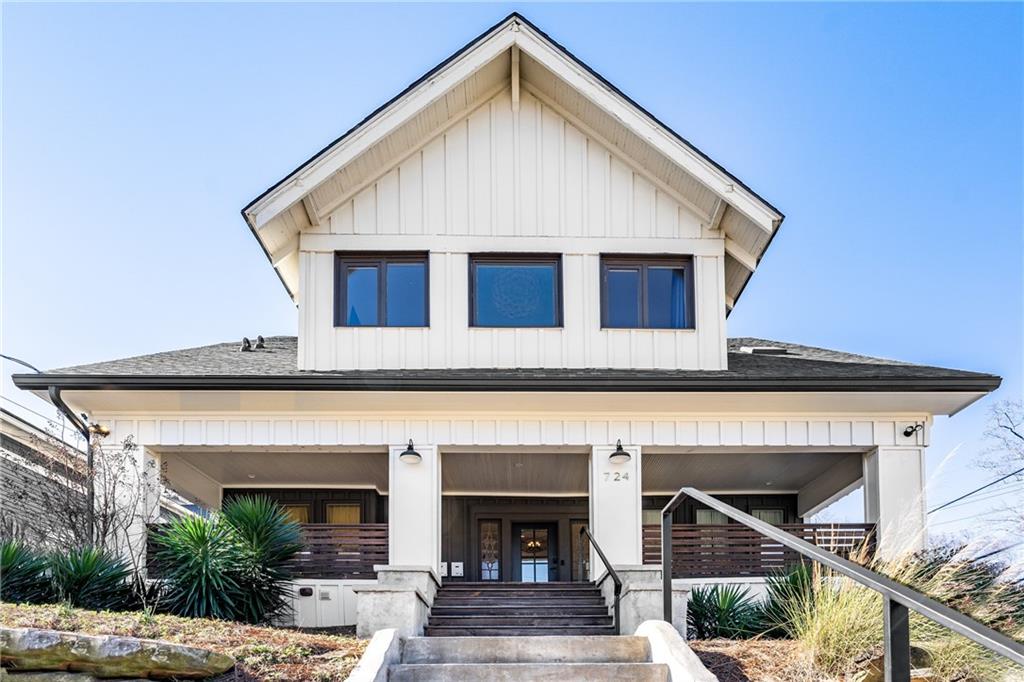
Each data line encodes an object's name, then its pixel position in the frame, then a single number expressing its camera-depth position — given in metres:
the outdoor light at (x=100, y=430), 11.28
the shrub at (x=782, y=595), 8.22
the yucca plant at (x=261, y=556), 9.95
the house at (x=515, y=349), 11.13
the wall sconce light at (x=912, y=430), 11.64
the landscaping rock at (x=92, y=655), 6.07
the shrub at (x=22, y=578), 8.91
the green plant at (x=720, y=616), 9.53
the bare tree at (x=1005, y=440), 23.70
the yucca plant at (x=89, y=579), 9.09
